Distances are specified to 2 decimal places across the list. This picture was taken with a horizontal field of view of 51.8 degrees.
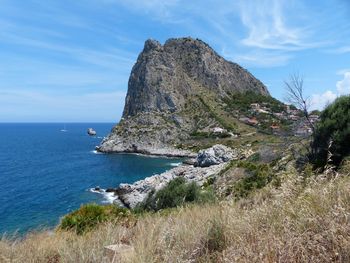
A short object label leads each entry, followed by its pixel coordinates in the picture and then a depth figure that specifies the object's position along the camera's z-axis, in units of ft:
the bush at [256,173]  57.42
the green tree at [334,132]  49.68
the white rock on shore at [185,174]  135.44
